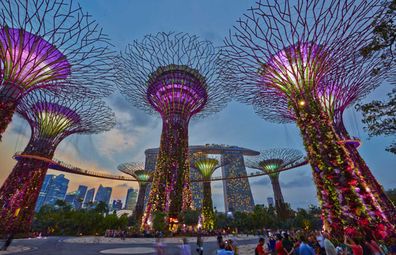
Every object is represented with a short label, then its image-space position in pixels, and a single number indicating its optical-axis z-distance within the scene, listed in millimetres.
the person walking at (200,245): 9520
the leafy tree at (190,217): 21250
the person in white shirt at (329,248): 5160
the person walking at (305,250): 5113
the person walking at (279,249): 5574
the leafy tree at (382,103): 5477
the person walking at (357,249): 4820
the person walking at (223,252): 4281
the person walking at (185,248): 6616
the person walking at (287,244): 6832
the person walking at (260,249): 5715
